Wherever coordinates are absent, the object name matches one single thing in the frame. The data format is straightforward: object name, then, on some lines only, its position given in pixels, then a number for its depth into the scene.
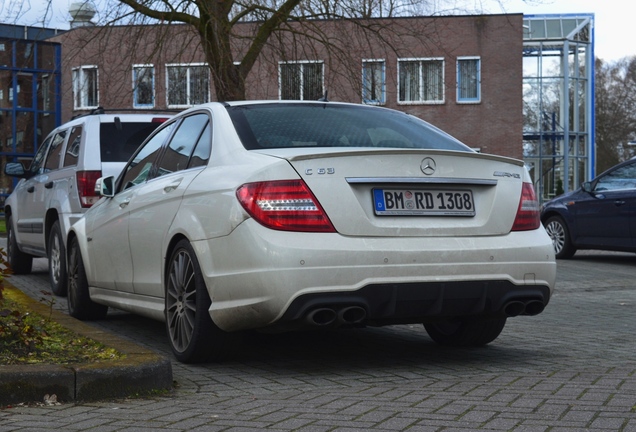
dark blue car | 14.56
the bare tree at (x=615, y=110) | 67.31
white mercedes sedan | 5.30
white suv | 9.91
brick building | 17.47
